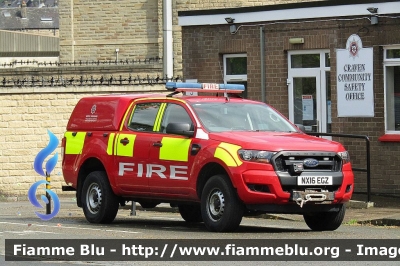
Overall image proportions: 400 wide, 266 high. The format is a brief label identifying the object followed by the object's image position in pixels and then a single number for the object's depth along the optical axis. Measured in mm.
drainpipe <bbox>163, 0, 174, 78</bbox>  37125
